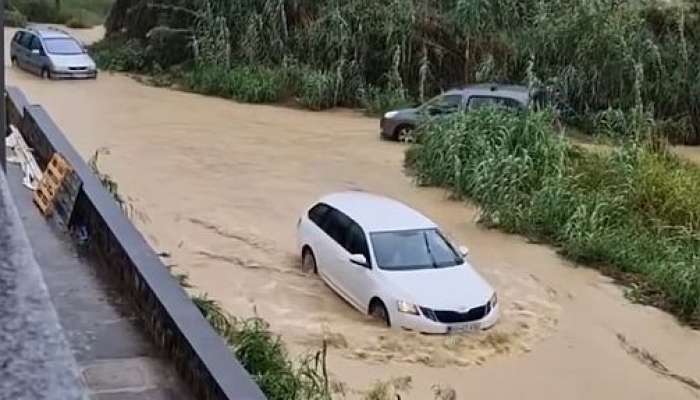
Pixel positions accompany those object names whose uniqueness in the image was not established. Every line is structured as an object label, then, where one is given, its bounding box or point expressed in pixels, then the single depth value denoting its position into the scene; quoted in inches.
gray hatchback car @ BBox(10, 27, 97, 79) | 1221.1
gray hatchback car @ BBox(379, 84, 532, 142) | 898.1
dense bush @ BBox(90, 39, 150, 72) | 1327.5
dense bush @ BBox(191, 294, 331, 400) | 296.7
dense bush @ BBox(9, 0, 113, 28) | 1893.0
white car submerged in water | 495.8
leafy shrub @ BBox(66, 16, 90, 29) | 1856.2
